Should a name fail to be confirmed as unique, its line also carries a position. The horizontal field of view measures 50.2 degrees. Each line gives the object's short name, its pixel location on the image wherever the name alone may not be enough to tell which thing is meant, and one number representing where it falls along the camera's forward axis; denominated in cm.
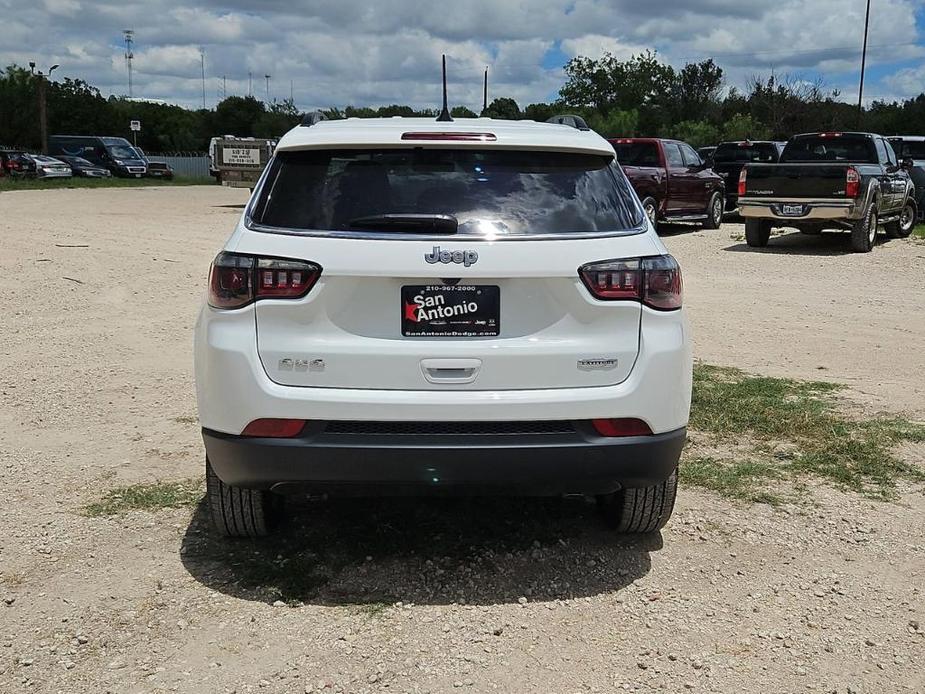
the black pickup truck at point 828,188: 1563
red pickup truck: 1833
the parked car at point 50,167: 3672
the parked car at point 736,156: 2223
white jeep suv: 342
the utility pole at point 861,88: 4959
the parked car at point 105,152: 4078
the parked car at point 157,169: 4219
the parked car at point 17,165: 3669
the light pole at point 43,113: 4910
